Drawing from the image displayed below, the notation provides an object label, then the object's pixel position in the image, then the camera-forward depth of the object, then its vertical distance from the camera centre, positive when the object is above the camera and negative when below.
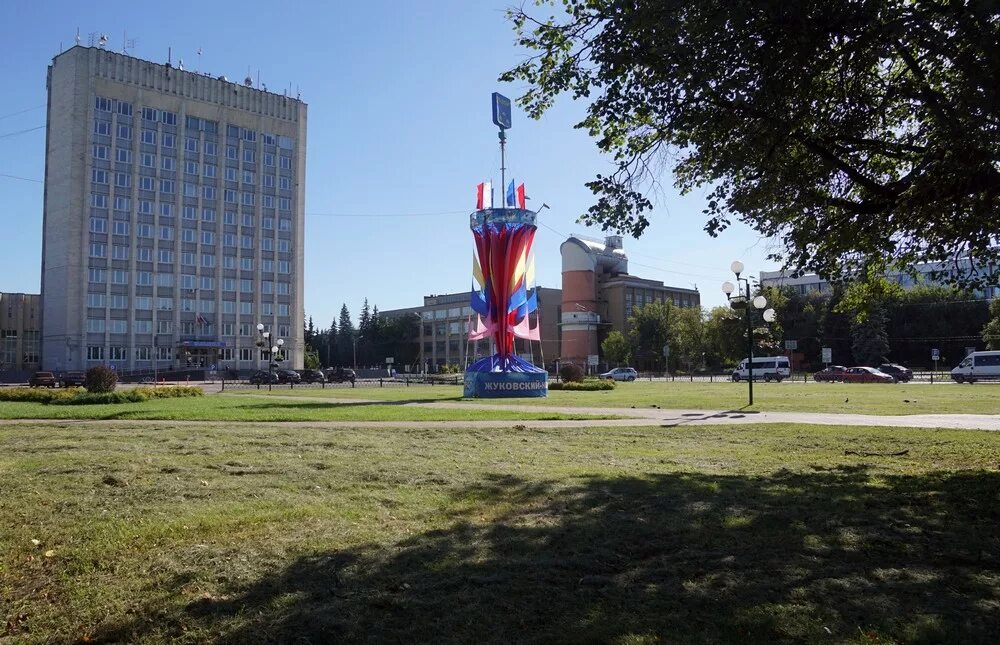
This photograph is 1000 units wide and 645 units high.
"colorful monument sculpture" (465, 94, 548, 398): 36.44 +4.47
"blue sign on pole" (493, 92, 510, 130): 41.34 +14.28
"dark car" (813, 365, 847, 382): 61.53 -1.04
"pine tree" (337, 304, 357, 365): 140.38 +4.15
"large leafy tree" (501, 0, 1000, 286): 8.41 +3.37
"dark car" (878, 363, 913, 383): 60.57 -0.94
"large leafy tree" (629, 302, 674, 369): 103.38 +4.89
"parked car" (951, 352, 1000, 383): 54.72 -0.60
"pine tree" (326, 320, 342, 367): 141.29 +3.08
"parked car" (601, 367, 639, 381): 78.30 -1.09
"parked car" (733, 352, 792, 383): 67.31 -0.66
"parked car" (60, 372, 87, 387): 51.14 -0.69
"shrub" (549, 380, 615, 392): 45.79 -1.35
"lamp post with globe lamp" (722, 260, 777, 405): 27.12 +2.41
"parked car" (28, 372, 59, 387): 52.19 -0.72
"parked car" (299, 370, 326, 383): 67.06 -0.82
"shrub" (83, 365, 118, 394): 30.20 -0.44
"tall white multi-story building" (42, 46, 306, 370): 86.00 +19.21
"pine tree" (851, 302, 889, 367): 87.19 +2.31
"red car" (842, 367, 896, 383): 57.54 -1.16
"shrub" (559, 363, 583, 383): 50.53 -0.66
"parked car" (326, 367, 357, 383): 71.19 -0.83
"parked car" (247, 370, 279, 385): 62.50 -0.93
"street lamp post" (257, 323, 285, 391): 53.38 +1.58
